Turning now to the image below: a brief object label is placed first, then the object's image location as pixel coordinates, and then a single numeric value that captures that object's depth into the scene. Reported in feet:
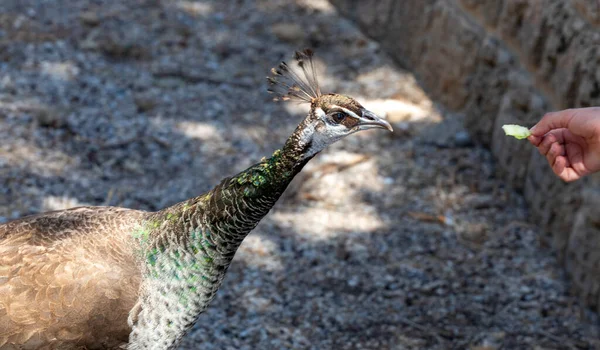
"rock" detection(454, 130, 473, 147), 31.48
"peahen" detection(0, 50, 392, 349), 16.01
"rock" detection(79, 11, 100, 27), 38.11
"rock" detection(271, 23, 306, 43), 39.04
